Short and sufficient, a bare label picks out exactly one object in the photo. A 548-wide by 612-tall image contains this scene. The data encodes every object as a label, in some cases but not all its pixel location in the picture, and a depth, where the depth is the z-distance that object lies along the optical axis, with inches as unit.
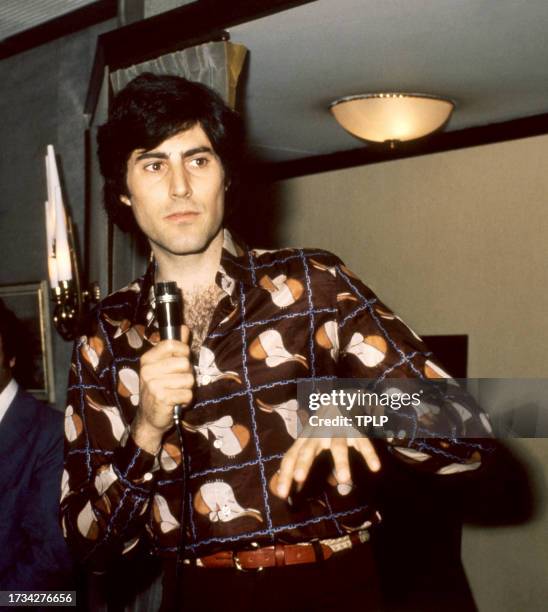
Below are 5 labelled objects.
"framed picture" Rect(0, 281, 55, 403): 116.6
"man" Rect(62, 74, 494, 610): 47.1
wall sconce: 96.7
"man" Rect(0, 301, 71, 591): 72.1
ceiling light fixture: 101.8
